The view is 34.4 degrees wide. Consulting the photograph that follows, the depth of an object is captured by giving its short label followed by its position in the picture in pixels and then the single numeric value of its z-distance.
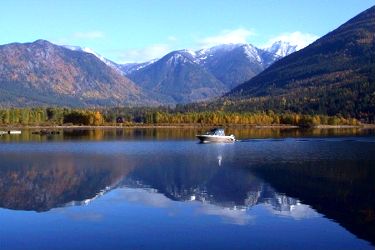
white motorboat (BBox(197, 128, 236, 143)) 93.75
